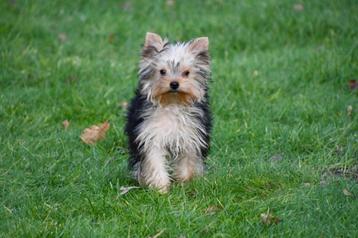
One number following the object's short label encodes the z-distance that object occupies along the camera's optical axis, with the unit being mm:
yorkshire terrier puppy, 10719
